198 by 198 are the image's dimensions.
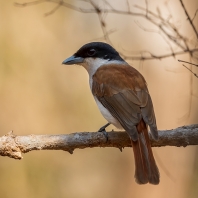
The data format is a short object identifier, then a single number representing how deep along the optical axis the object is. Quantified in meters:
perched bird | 6.62
